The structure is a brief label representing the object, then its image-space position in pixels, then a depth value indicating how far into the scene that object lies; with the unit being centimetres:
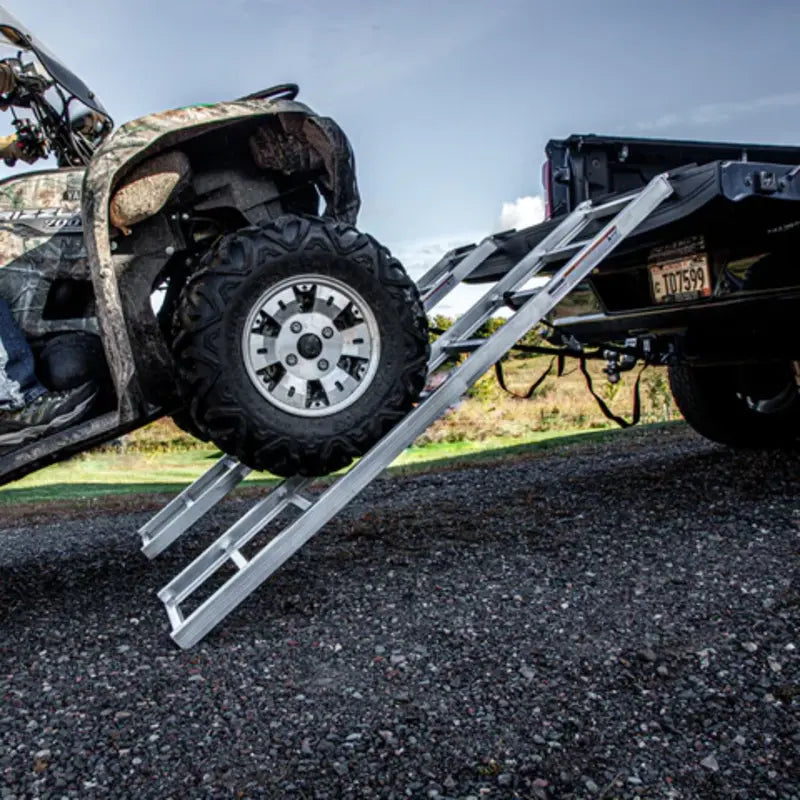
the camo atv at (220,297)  351
